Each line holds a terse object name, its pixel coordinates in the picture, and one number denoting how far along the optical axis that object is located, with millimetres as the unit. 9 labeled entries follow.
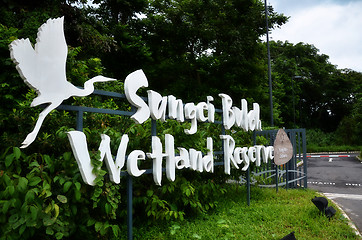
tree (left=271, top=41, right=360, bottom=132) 34844
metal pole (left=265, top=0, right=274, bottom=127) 13641
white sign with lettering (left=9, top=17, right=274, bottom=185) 2922
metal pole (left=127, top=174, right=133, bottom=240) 3855
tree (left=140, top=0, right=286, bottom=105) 15117
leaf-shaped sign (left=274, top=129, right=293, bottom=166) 7504
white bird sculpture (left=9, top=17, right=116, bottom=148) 2795
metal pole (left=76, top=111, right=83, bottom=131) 3402
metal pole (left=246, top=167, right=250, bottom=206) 6520
